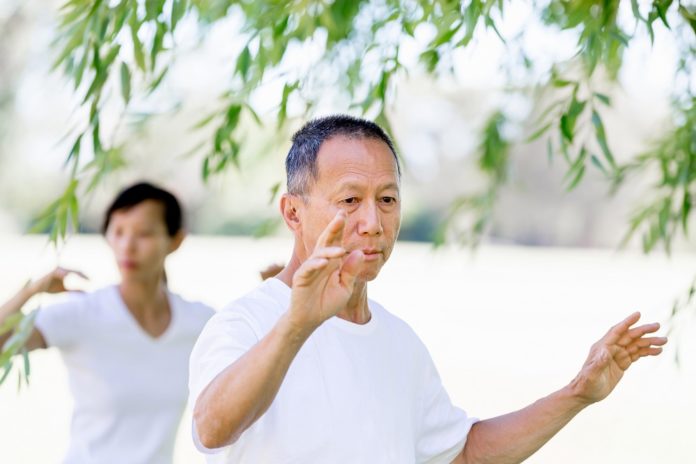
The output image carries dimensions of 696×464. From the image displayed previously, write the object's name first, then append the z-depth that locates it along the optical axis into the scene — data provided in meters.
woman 6.15
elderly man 3.03
